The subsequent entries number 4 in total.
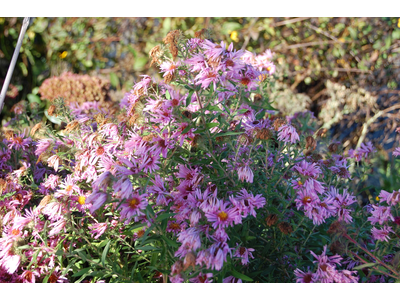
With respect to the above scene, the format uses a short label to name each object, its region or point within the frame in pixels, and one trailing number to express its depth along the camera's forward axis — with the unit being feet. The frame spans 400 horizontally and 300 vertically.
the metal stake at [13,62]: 4.53
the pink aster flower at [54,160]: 4.14
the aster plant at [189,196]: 3.49
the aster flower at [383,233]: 3.84
